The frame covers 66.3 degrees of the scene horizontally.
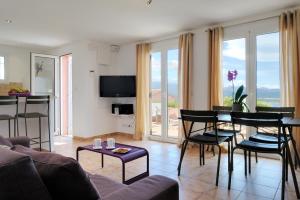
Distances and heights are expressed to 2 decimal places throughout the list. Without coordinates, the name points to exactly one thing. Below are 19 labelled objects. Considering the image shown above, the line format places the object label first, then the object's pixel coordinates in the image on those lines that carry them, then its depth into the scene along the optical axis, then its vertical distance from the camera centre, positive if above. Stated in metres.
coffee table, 2.51 -0.61
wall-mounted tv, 5.60 +0.35
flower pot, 3.03 -0.10
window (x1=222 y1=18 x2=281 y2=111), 3.77 +0.68
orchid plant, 3.05 +0.06
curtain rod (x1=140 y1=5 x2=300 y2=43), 3.58 +1.36
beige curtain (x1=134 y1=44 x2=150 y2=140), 5.37 +0.27
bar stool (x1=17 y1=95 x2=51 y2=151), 3.76 -0.20
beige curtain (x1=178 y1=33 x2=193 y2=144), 4.57 +0.62
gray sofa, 0.86 -0.34
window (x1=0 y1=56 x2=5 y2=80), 5.76 +0.88
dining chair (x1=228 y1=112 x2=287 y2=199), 2.31 -0.26
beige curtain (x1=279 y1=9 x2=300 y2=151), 3.39 +0.61
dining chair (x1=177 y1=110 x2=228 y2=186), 2.80 -0.25
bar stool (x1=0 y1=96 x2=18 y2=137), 3.46 -0.01
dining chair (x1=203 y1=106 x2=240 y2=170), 3.05 -0.48
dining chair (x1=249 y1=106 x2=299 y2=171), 2.80 -0.46
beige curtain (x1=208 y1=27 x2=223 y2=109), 4.18 +0.59
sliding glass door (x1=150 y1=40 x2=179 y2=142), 5.02 +0.19
